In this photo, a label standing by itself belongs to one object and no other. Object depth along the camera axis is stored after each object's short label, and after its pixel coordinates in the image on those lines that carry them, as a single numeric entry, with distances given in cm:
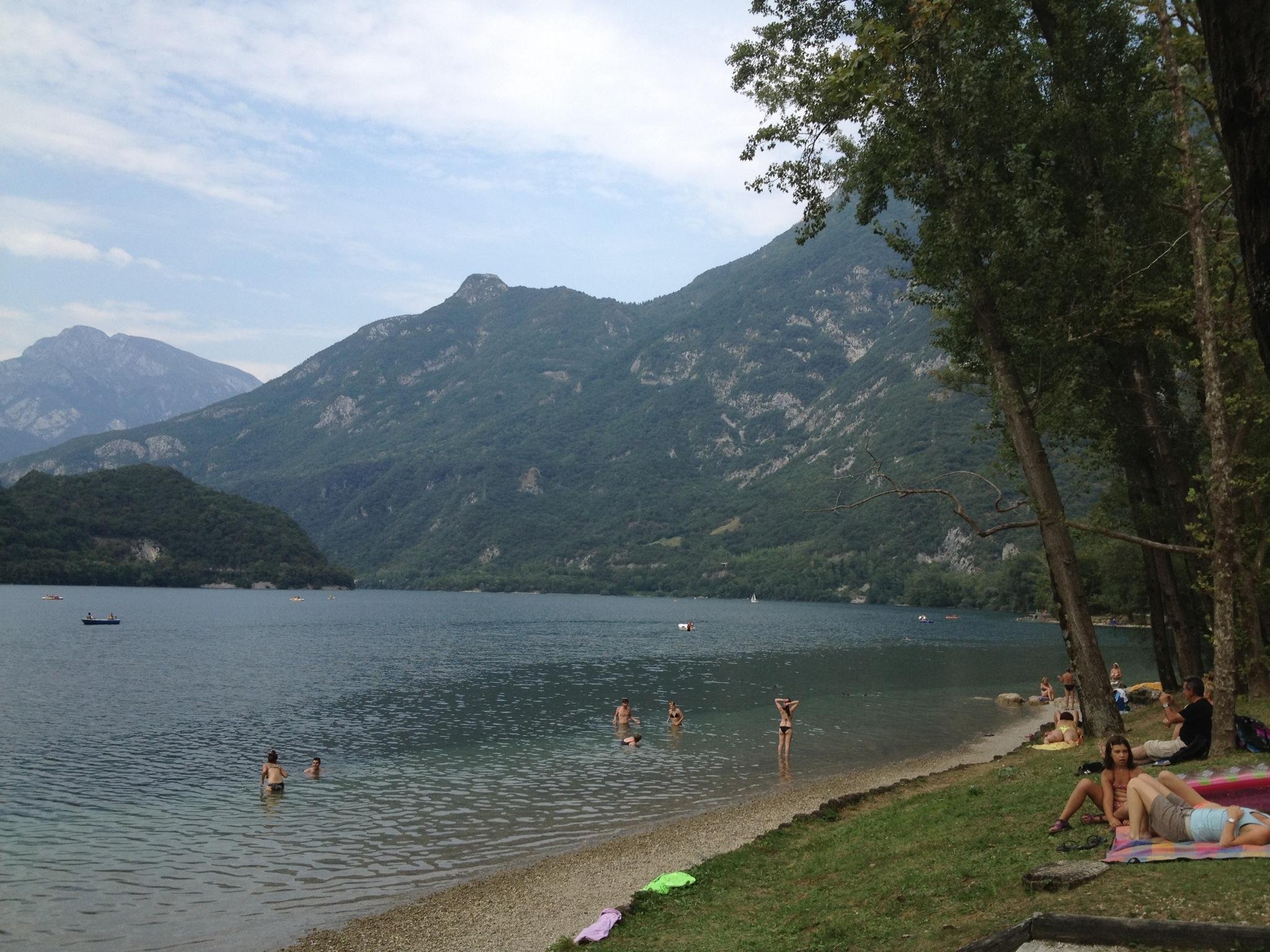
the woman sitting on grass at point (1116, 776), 1126
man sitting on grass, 1364
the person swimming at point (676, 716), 4228
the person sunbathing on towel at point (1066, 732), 2562
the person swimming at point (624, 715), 4203
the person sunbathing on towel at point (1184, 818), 870
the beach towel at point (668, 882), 1462
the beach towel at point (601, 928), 1258
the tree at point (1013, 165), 1780
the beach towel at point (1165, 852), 843
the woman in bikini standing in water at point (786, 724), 3512
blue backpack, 1296
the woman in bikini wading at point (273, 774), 2833
